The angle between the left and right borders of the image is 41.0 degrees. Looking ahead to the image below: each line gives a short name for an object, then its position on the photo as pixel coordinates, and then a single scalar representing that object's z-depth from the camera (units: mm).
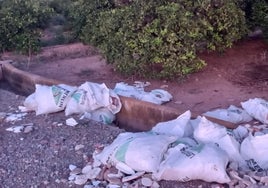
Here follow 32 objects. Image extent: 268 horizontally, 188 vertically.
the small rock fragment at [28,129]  3811
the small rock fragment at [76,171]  3133
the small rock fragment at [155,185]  2837
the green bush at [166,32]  4399
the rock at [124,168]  2974
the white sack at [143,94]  4197
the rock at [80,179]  3004
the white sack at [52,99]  4083
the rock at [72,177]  3070
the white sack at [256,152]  3071
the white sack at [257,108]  3726
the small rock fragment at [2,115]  4124
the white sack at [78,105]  4038
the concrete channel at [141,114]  3785
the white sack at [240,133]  3294
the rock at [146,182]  2855
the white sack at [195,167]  2805
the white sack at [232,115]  3784
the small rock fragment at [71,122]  3864
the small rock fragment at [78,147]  3470
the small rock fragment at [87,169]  3107
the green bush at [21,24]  5983
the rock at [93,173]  3026
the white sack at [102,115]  4008
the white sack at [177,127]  3368
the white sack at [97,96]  4030
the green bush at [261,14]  5081
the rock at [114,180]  2934
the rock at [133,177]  2909
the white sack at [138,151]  2919
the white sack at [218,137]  3124
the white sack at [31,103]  4205
